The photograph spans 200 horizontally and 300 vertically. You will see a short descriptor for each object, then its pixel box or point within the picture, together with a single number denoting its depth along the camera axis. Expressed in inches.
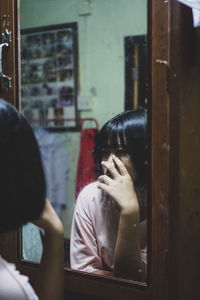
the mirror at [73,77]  50.2
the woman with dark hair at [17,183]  26.8
